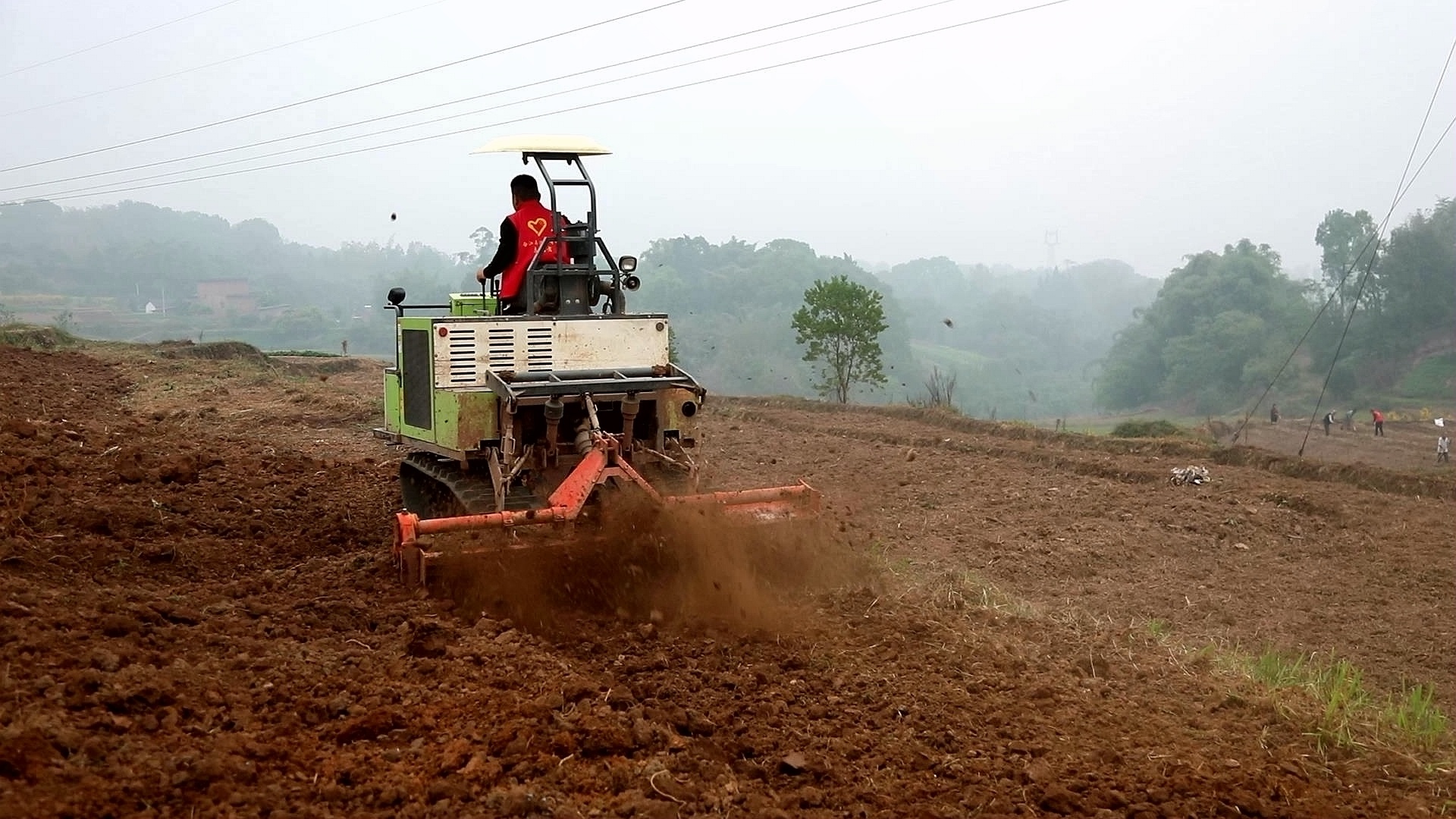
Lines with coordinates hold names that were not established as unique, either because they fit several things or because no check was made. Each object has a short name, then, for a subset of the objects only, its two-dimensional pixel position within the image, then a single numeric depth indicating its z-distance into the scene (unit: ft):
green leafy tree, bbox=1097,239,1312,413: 210.18
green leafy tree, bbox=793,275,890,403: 96.99
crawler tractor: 25.29
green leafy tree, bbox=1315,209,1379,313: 210.18
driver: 28.53
